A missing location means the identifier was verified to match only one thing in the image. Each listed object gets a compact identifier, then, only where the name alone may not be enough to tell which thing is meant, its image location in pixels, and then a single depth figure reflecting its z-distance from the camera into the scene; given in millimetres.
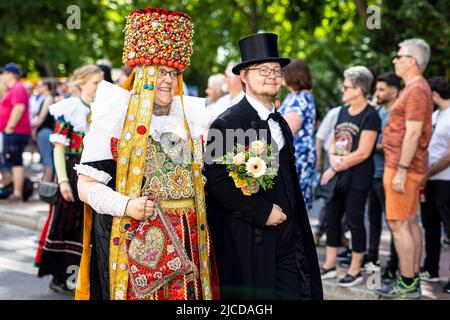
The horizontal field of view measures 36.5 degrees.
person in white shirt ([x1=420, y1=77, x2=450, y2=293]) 6406
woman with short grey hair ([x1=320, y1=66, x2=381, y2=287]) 6324
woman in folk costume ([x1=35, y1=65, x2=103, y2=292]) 5918
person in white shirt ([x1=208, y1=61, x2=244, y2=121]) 7263
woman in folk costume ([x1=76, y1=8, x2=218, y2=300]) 3418
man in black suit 3859
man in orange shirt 5684
